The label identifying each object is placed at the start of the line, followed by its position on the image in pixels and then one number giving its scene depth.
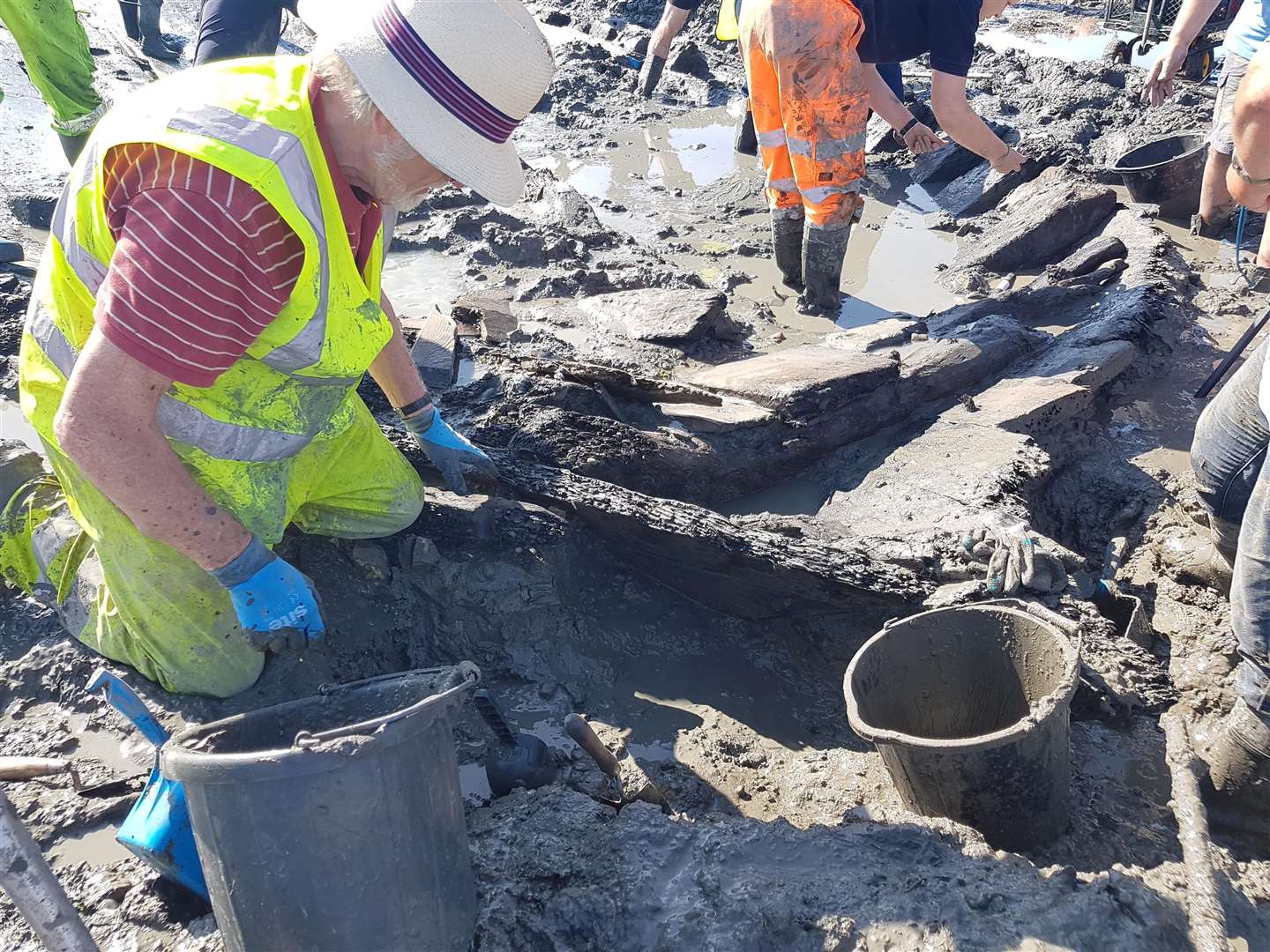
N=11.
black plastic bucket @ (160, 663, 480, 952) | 1.61
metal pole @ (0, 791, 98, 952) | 1.49
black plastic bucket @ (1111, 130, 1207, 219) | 5.79
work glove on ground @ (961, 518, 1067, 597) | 2.83
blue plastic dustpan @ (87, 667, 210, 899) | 1.96
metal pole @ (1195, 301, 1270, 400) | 3.55
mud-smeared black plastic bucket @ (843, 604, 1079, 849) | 2.04
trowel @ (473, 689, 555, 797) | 2.36
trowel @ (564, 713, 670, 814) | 2.35
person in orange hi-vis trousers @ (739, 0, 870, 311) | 4.66
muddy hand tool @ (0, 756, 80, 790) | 1.97
